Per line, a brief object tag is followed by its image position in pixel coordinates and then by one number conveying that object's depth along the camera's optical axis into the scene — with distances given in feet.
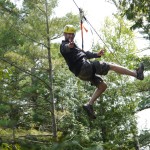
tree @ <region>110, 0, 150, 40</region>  44.75
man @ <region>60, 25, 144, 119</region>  27.37
